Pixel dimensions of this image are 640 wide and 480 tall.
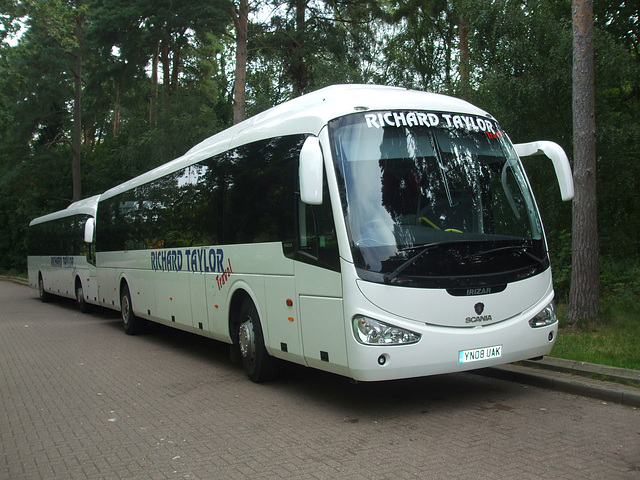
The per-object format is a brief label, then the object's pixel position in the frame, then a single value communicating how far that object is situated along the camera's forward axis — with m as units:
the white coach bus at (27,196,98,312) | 19.44
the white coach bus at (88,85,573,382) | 6.40
